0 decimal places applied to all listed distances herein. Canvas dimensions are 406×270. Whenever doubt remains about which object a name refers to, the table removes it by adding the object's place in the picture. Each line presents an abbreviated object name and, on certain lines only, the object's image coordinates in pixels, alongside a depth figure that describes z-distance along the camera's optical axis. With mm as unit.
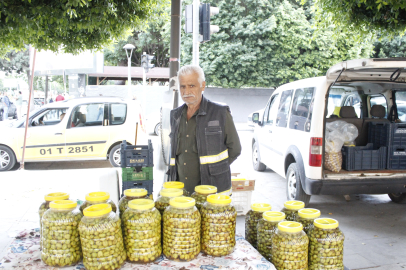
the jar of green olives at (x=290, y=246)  1800
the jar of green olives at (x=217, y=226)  1935
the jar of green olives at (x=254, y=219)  2215
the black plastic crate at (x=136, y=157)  3186
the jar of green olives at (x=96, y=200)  2016
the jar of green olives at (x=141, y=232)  1844
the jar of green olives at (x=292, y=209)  2135
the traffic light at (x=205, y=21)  7641
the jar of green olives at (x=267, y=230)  1960
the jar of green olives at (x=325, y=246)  1849
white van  4941
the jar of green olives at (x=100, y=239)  1734
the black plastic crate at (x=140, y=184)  3096
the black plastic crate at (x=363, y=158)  5426
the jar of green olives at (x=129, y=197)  2107
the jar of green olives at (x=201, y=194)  2122
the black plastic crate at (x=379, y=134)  5559
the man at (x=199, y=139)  2990
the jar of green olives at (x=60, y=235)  1810
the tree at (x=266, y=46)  19922
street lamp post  17656
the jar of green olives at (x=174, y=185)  2379
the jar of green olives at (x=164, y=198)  2088
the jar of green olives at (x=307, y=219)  1972
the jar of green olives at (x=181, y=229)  1850
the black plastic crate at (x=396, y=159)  5520
